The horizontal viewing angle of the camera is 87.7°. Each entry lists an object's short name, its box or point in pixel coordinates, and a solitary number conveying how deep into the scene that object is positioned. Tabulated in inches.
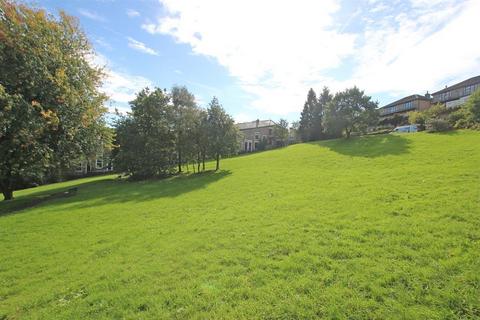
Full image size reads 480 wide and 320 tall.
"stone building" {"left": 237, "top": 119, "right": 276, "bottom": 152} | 2868.1
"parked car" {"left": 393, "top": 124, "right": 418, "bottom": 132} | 1601.4
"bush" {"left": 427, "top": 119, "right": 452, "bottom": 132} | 1273.4
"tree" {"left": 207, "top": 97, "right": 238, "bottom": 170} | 1160.8
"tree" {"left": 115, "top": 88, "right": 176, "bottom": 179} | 1230.3
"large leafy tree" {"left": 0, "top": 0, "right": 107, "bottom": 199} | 607.8
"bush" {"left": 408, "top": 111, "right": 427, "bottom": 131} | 1571.1
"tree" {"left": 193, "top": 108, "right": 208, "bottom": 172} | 1176.2
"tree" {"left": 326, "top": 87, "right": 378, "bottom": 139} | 1546.5
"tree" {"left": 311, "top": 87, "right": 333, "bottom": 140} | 2345.0
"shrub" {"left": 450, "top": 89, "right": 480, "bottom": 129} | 1199.6
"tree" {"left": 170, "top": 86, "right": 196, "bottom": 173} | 1225.4
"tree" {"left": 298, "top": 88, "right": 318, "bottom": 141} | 2423.7
